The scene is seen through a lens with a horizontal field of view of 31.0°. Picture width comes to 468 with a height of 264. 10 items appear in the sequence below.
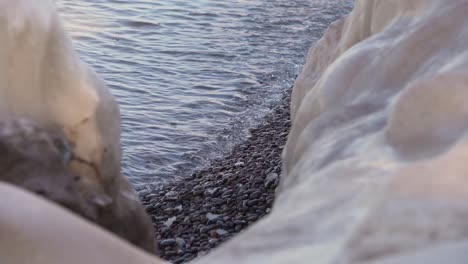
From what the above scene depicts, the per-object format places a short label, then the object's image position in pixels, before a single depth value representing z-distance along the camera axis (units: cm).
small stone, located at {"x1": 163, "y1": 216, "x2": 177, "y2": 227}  614
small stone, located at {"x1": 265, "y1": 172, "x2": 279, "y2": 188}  649
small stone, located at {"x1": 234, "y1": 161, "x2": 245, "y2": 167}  745
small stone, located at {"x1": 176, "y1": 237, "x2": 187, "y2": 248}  564
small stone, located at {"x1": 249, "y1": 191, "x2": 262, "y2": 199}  630
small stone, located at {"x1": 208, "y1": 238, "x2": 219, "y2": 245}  554
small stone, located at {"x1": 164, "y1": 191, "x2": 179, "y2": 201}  674
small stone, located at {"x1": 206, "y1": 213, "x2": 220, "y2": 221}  606
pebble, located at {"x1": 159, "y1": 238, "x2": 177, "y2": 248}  566
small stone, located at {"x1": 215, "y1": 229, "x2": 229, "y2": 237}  571
